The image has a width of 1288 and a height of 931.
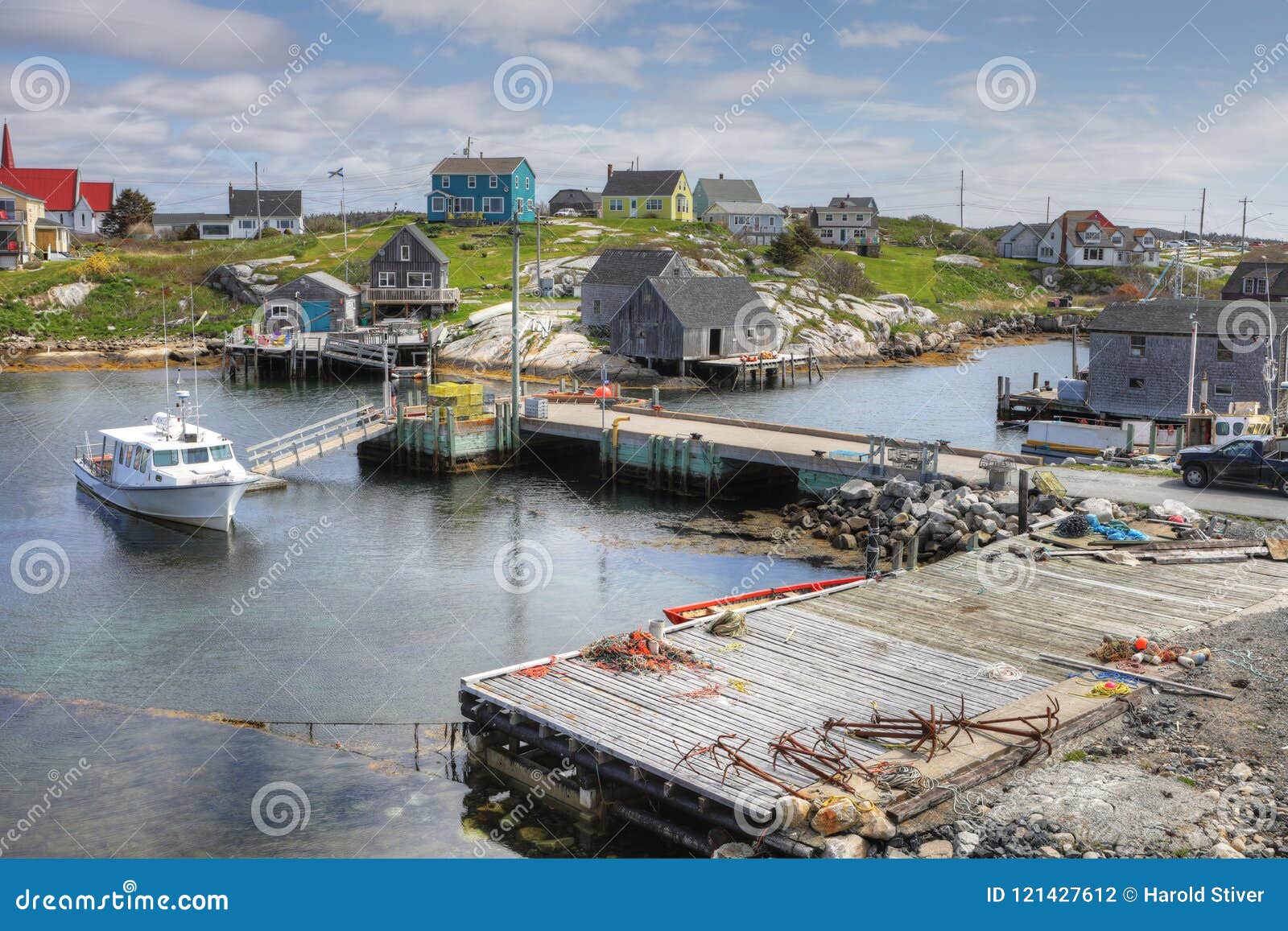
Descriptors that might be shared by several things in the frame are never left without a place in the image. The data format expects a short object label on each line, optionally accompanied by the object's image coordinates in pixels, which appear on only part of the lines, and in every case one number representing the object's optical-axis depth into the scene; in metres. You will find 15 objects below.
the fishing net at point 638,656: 18.12
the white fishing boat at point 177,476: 33.19
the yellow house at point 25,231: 89.12
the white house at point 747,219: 123.31
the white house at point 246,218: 111.38
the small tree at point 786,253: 99.62
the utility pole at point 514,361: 41.31
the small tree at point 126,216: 107.00
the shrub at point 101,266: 86.25
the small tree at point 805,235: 105.38
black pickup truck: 29.52
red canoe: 21.27
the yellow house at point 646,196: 114.69
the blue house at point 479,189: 104.62
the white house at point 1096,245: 131.62
